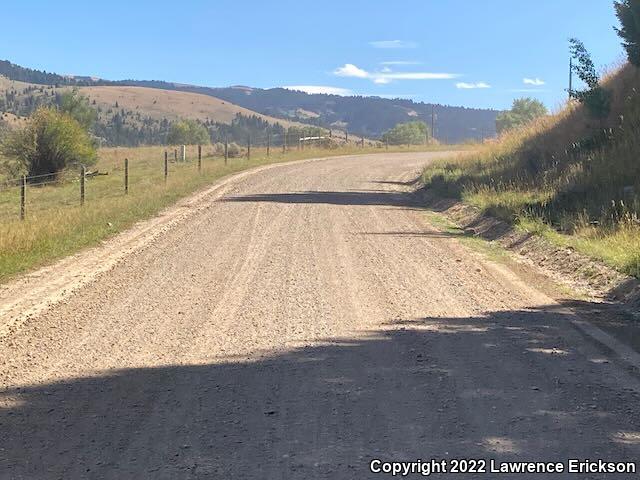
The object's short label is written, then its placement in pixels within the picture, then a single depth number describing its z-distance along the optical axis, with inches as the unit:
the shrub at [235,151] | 1866.4
